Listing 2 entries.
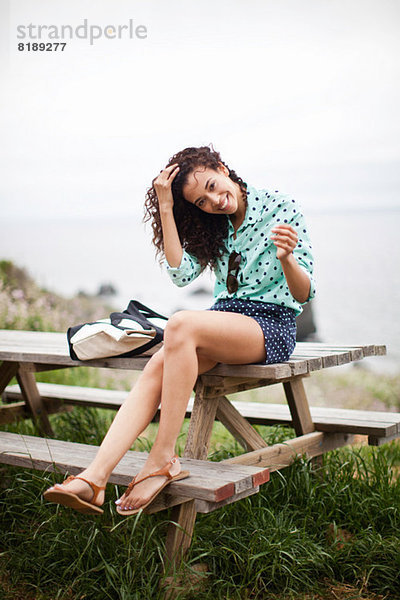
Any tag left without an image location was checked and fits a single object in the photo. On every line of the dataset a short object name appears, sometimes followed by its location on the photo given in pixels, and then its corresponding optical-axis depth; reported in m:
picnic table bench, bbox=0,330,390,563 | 2.12
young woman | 2.11
